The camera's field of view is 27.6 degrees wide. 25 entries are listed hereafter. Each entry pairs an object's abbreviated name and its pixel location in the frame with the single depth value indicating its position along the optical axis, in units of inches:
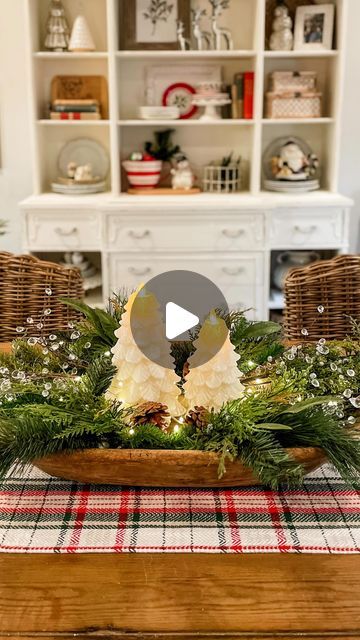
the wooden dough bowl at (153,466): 42.3
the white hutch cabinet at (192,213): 130.5
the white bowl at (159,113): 136.4
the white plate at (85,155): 146.8
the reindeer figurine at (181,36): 137.4
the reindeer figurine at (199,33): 136.7
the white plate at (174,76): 142.8
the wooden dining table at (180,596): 33.2
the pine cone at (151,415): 44.6
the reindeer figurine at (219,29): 135.6
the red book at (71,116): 137.3
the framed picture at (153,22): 138.7
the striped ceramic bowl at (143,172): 139.9
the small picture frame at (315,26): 135.5
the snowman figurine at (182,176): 141.6
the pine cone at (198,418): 44.5
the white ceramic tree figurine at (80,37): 134.1
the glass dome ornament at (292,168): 140.0
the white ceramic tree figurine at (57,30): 136.4
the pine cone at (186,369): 51.6
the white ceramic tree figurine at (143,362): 46.2
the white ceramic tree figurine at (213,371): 45.2
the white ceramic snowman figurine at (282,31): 135.7
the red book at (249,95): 135.2
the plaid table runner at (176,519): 39.5
